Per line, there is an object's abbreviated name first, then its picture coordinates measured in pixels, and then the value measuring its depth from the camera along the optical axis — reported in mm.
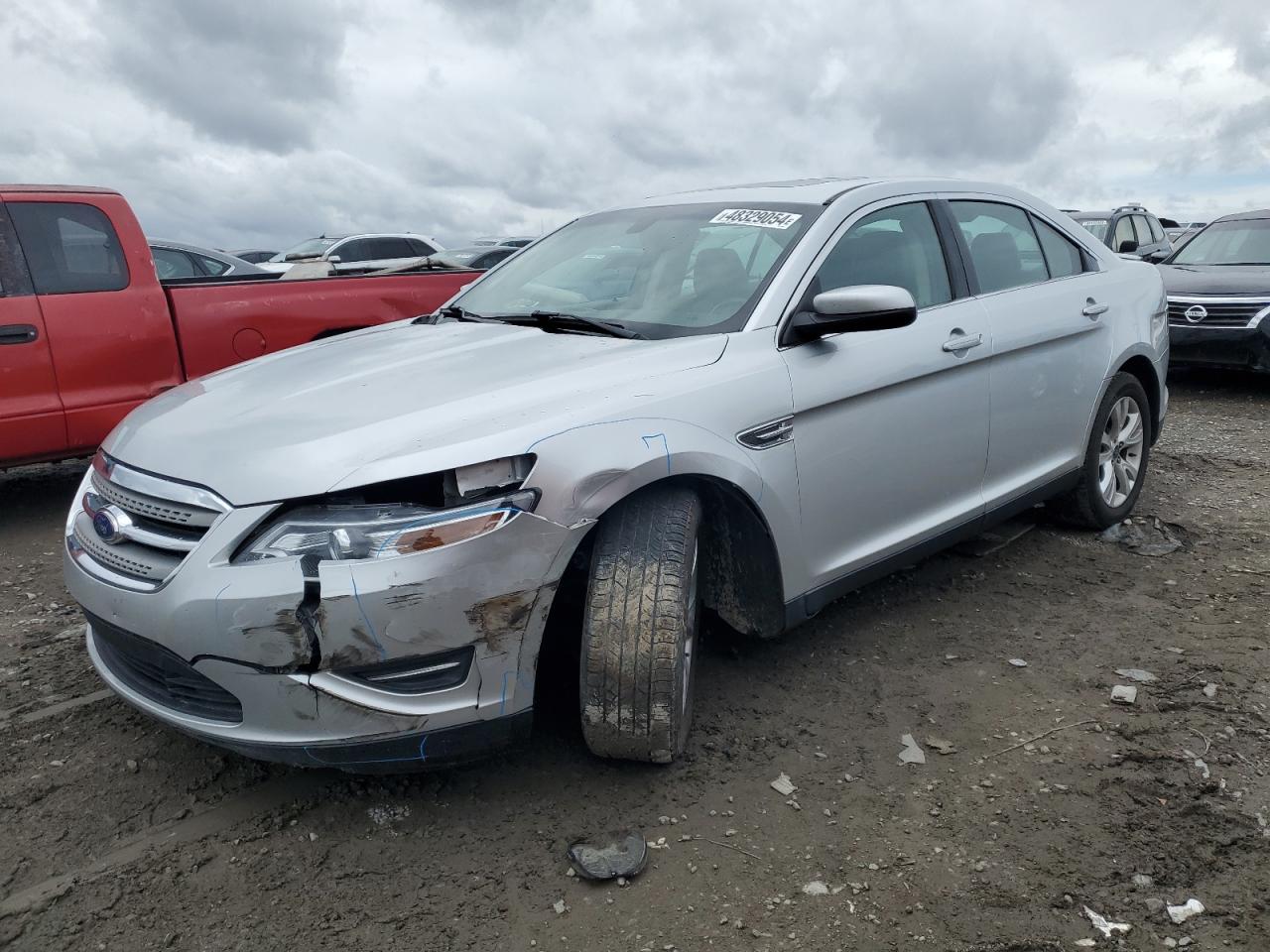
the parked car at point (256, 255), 23062
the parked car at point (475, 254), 14470
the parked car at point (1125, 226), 11922
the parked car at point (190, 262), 10117
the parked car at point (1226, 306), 7938
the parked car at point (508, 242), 21727
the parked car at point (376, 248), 16344
